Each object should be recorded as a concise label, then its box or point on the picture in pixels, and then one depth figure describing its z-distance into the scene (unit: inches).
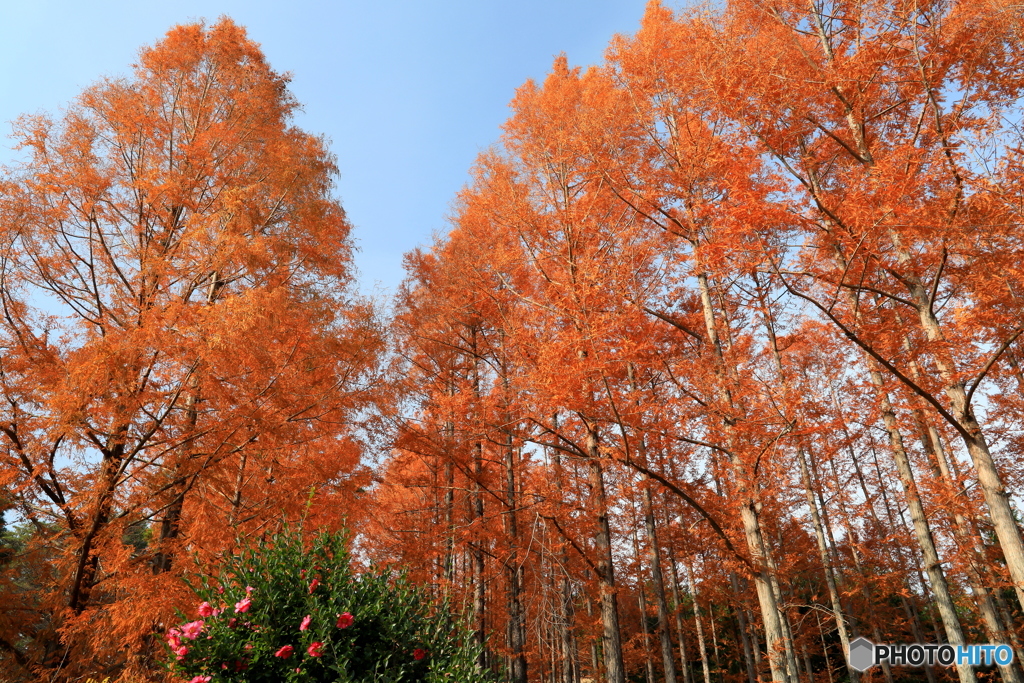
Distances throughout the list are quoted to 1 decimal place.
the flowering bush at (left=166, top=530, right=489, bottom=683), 141.8
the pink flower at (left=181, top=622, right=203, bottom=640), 141.5
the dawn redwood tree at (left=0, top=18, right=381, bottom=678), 209.2
